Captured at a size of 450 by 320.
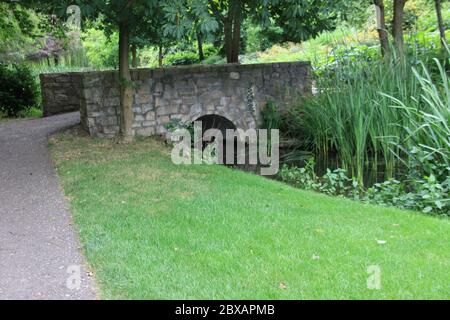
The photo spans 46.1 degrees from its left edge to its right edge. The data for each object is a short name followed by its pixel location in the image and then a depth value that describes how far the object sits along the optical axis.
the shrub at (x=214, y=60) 17.41
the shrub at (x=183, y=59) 18.95
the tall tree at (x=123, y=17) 6.73
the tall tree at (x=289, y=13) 7.25
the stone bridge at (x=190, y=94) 9.66
